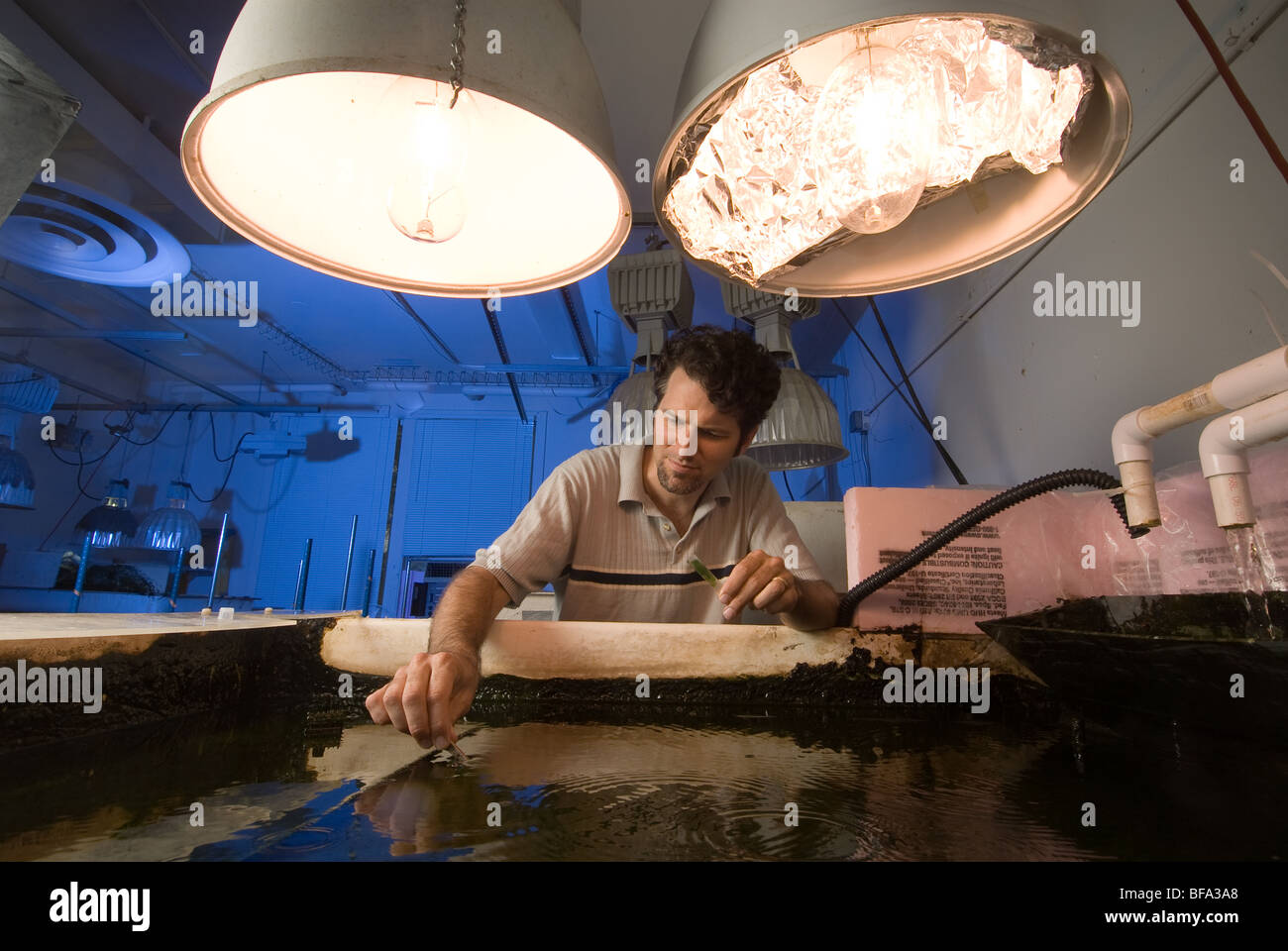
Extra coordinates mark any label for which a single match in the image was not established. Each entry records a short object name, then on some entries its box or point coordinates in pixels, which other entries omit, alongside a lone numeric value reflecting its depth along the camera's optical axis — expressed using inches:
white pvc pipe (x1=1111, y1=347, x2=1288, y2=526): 33.8
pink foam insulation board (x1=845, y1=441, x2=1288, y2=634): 50.1
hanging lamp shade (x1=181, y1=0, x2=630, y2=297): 22.5
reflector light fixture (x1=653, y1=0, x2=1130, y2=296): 24.0
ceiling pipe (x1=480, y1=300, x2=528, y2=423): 168.2
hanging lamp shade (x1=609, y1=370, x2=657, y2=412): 94.4
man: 63.3
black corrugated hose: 43.7
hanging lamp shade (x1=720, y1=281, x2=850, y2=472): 92.0
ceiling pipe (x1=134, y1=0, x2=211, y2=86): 96.1
